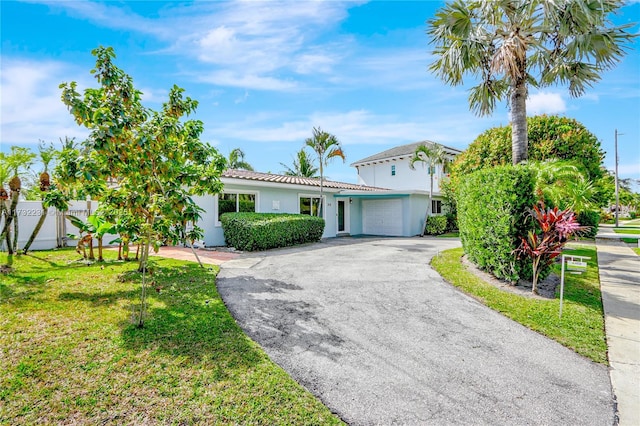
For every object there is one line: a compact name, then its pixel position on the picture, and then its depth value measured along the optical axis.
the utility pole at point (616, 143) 30.06
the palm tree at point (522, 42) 8.55
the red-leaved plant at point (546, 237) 5.91
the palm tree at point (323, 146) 15.10
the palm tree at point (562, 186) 7.54
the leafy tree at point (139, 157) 4.77
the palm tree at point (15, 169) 7.31
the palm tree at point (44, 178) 5.68
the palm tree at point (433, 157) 18.73
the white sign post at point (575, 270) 8.13
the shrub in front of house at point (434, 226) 19.67
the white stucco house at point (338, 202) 13.18
